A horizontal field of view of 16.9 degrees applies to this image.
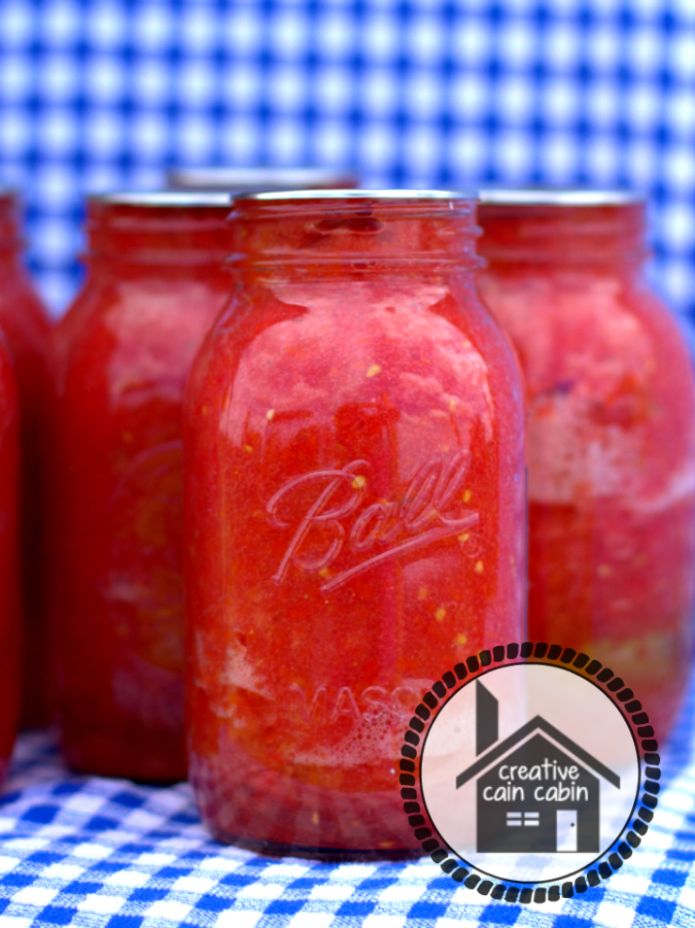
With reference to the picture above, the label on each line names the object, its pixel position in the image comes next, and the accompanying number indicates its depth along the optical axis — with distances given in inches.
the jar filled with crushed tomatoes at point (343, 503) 23.7
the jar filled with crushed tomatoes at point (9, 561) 25.6
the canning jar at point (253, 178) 29.4
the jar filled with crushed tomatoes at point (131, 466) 26.3
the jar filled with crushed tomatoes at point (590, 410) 27.0
